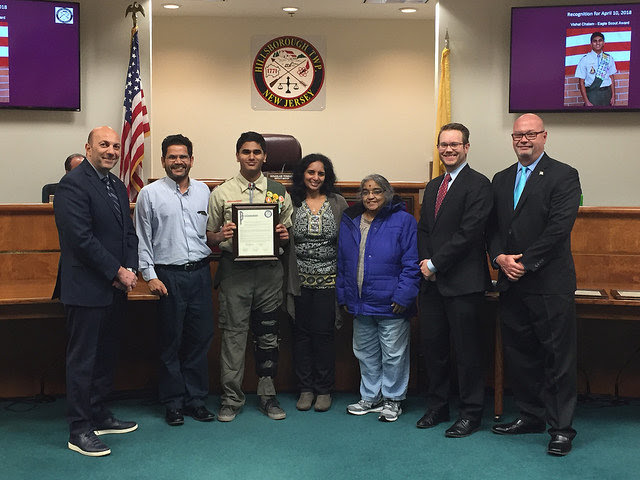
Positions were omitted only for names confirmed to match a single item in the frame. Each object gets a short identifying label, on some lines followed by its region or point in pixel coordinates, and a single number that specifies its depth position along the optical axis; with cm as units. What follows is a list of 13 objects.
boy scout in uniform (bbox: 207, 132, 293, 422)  439
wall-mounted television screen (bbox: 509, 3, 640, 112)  654
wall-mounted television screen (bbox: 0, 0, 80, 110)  637
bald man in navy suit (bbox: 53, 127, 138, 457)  384
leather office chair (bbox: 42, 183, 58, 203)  632
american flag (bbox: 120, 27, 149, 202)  659
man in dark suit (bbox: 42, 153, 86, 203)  615
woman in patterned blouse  457
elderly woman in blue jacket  447
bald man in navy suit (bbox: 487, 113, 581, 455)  395
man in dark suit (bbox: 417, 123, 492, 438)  419
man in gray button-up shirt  425
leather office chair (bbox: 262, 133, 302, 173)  657
